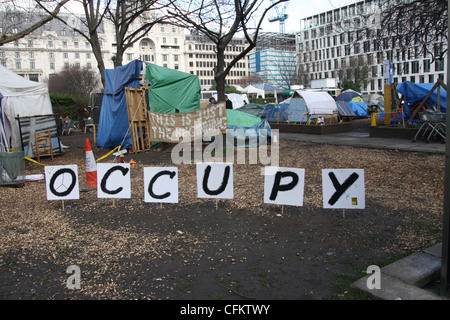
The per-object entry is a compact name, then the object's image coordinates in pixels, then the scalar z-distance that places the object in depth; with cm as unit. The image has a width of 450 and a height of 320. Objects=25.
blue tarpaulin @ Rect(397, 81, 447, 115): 1388
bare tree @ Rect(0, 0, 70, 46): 1216
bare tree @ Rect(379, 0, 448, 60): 1254
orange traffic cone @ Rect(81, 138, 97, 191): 802
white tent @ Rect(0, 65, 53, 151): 1309
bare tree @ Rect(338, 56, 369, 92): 7181
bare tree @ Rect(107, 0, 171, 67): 1761
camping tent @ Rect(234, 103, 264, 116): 2123
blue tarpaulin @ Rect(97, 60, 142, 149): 1386
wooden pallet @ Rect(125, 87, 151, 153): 1298
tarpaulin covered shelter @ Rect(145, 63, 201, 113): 1359
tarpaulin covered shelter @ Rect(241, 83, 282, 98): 4630
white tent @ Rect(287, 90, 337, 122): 2052
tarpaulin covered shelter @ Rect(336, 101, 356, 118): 2353
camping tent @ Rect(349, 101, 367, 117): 2667
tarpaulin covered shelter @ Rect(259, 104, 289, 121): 2198
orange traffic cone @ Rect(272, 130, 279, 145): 1212
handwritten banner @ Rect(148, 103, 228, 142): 1242
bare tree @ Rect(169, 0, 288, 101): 1105
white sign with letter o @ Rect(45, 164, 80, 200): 635
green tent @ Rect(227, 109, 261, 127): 1366
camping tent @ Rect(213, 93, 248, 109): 3186
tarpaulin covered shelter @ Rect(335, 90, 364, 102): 2978
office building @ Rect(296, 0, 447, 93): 7781
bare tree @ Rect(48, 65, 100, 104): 4981
